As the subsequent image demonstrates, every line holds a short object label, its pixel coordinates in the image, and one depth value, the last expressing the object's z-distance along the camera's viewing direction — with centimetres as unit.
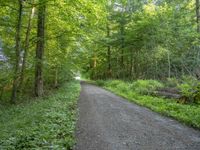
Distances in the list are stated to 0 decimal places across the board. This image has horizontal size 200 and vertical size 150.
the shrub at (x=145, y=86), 1519
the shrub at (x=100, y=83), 2844
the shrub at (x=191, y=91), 1057
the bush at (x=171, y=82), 1614
